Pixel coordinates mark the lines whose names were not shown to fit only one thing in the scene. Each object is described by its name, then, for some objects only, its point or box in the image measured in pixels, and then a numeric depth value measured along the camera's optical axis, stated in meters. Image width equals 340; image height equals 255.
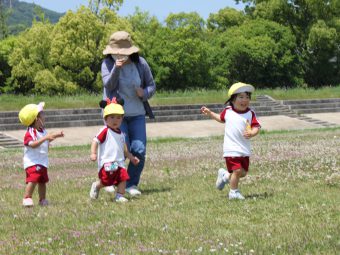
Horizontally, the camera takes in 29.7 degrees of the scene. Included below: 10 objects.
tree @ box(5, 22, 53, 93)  51.78
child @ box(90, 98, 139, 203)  9.99
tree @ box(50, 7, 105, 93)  49.50
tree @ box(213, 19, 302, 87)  63.88
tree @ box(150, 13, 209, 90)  59.03
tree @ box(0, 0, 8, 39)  77.84
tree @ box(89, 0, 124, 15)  54.78
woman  10.98
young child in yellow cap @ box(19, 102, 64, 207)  9.73
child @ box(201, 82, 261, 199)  9.67
